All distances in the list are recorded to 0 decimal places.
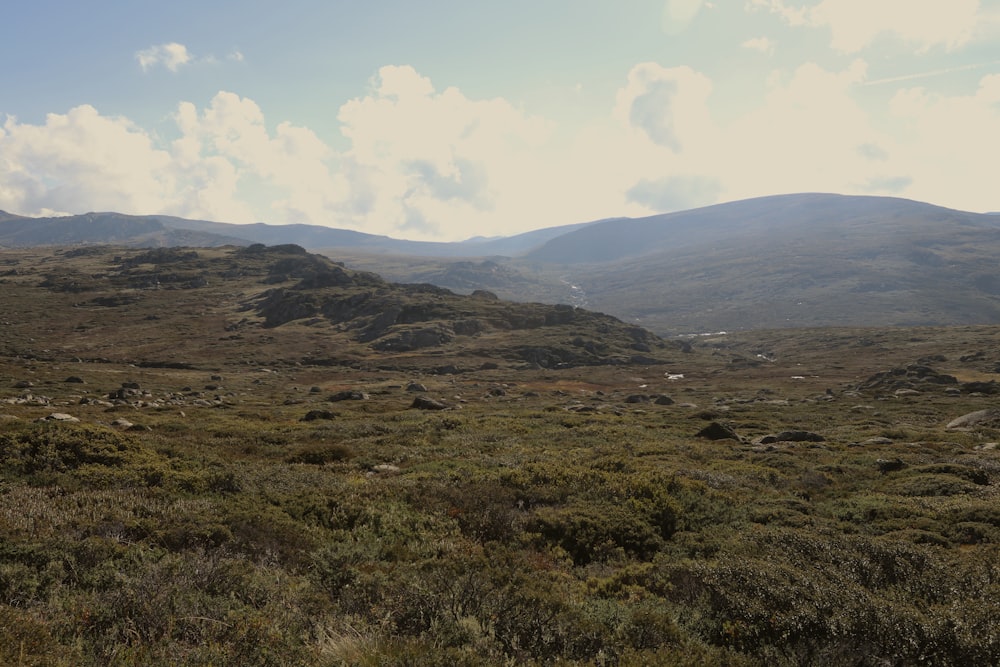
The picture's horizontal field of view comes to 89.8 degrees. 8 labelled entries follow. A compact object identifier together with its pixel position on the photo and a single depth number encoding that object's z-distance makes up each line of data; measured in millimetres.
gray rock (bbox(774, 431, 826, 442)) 29773
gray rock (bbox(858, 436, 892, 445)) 28359
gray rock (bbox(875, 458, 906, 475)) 20867
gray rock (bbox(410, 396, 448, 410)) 45906
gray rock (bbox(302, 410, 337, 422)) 35688
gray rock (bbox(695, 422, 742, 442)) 31453
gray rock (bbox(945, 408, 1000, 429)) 34172
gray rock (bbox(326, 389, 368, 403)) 53431
